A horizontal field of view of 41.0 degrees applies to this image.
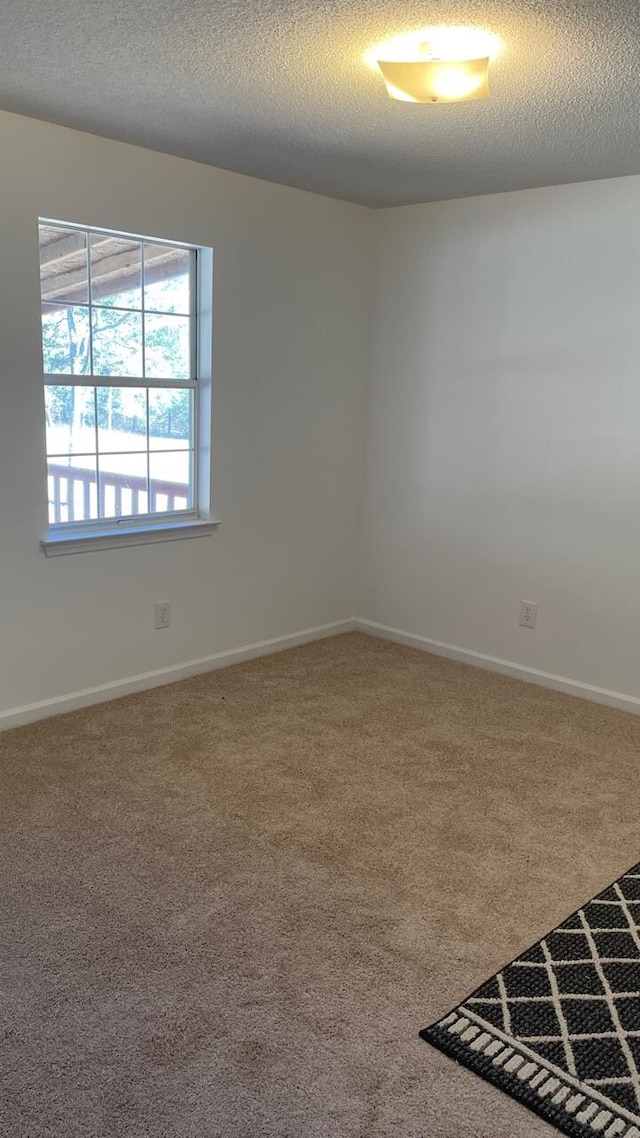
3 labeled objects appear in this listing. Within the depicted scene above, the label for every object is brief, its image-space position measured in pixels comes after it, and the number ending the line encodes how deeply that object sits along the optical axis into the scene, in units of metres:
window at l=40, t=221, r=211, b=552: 3.34
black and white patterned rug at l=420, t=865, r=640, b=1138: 1.75
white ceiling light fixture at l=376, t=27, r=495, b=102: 2.15
